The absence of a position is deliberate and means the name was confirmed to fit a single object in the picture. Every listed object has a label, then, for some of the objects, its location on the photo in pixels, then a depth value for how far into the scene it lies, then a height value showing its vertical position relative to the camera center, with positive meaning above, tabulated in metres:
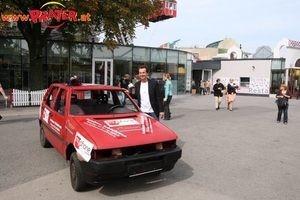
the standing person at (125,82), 13.22 -0.10
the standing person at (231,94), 14.04 -0.61
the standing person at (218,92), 14.15 -0.53
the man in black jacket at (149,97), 5.50 -0.34
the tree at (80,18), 11.49 +2.99
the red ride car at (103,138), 3.44 -0.83
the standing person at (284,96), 10.34 -0.52
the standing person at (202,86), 29.00 -0.46
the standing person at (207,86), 29.45 -0.45
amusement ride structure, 28.95 +8.00
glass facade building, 15.76 +1.20
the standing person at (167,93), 10.46 -0.48
